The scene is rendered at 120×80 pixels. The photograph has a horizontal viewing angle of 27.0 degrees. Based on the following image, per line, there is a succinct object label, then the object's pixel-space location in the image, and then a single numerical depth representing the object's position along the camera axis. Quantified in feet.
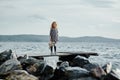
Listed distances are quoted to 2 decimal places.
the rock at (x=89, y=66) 43.88
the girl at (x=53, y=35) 54.06
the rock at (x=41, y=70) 40.91
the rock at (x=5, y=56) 47.58
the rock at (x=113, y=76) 37.36
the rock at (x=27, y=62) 42.49
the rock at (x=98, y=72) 38.82
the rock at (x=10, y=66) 39.84
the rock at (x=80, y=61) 49.03
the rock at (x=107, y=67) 41.11
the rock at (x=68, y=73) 39.33
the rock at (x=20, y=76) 36.13
